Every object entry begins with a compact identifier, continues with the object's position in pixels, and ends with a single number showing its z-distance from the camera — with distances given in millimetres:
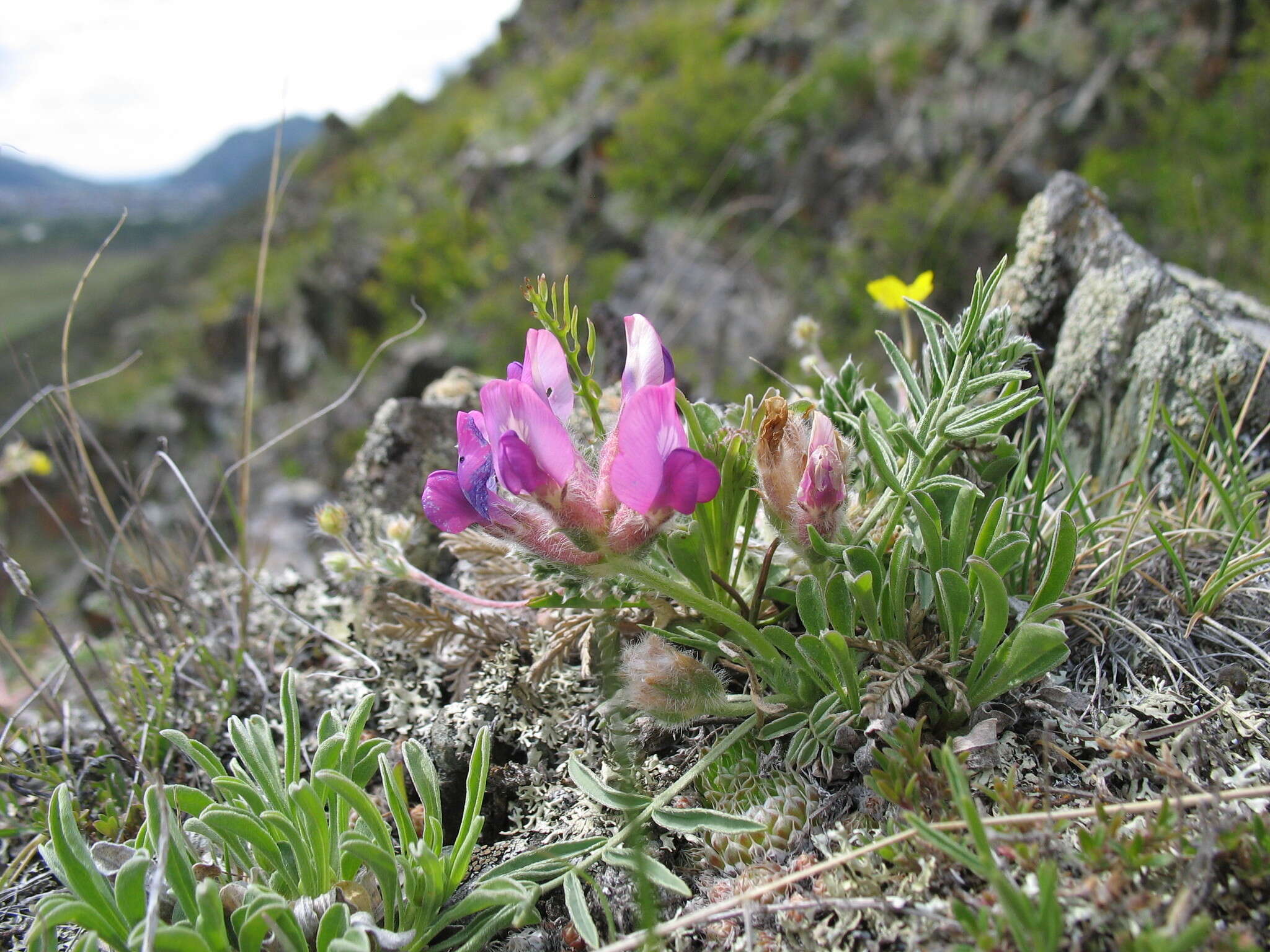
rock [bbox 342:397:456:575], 274
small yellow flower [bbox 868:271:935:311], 238
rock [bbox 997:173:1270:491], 234
